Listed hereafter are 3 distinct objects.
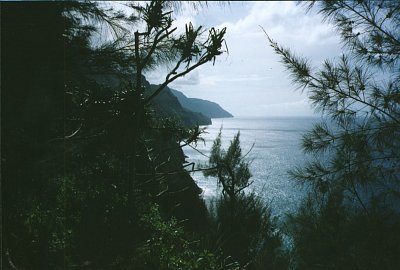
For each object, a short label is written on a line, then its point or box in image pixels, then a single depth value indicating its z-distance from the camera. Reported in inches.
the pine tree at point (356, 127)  141.1
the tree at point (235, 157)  483.5
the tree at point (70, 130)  86.3
